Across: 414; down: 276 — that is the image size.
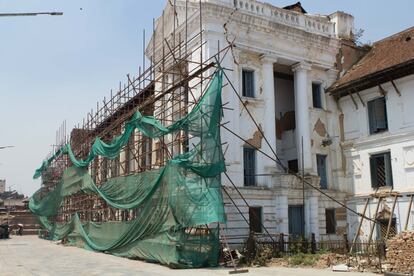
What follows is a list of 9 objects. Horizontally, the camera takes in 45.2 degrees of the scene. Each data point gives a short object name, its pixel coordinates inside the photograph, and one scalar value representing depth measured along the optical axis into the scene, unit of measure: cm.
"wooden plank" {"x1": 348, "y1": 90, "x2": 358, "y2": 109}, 2400
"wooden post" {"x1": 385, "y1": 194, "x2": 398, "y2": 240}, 2036
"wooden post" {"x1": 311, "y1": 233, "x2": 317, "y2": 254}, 2018
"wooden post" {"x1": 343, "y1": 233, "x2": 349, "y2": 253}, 1911
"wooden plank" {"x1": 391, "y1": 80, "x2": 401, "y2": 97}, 2169
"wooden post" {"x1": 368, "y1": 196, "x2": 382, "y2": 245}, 2118
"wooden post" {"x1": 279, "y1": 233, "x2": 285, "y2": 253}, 1944
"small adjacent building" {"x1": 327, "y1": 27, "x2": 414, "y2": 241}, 2108
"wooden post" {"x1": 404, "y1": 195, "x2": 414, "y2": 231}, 1994
